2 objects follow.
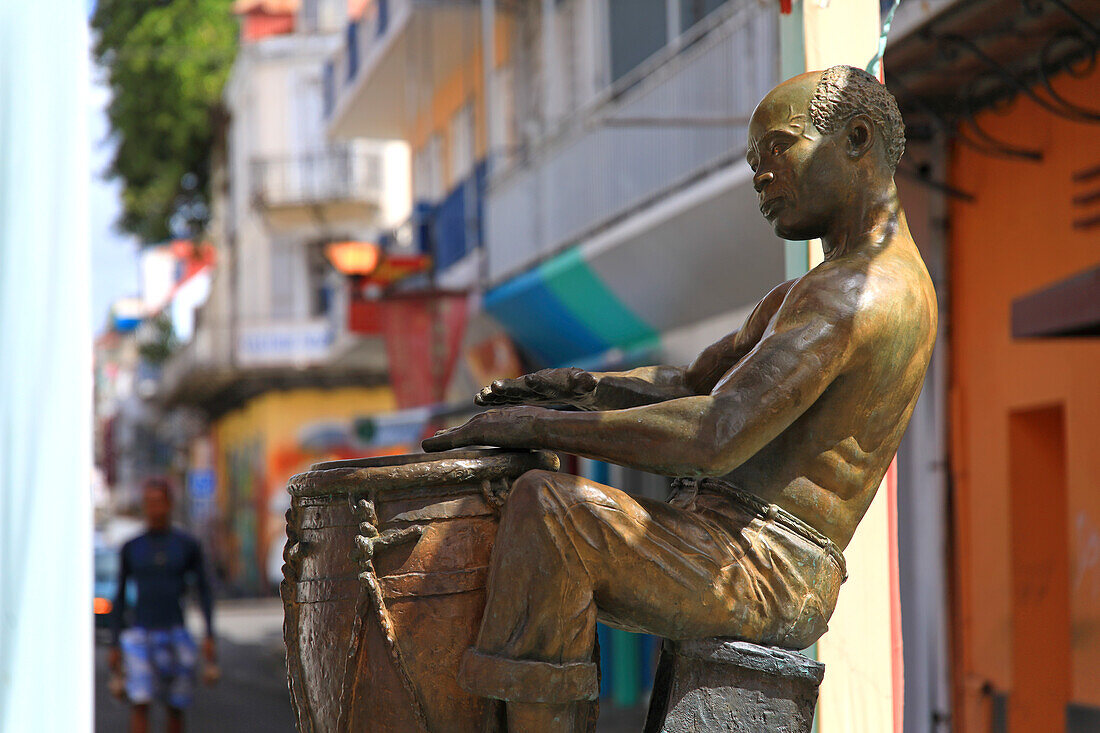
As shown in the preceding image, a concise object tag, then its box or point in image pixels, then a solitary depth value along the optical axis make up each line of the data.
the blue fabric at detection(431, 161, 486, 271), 16.86
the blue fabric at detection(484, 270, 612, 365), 13.55
